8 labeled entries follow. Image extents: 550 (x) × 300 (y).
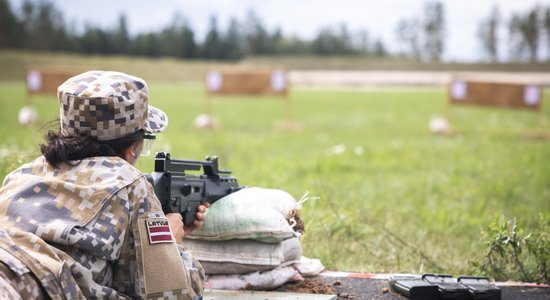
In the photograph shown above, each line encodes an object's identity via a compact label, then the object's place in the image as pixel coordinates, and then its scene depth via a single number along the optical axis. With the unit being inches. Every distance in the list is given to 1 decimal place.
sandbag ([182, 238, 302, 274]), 166.7
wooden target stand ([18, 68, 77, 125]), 782.2
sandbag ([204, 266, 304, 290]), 166.7
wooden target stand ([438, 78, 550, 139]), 684.7
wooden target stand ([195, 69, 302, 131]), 767.1
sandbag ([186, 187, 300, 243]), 161.5
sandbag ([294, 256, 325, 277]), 175.7
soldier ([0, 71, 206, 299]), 109.4
